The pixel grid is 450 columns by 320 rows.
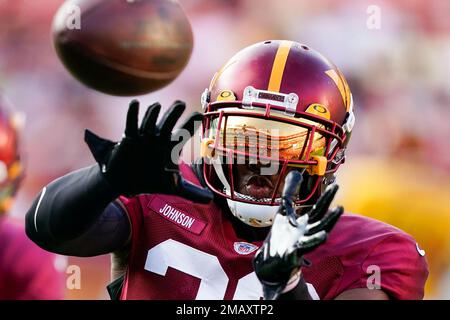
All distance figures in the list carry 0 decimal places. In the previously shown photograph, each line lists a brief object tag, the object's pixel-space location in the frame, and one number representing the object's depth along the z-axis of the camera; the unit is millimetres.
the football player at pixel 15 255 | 6699
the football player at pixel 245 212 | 4312
